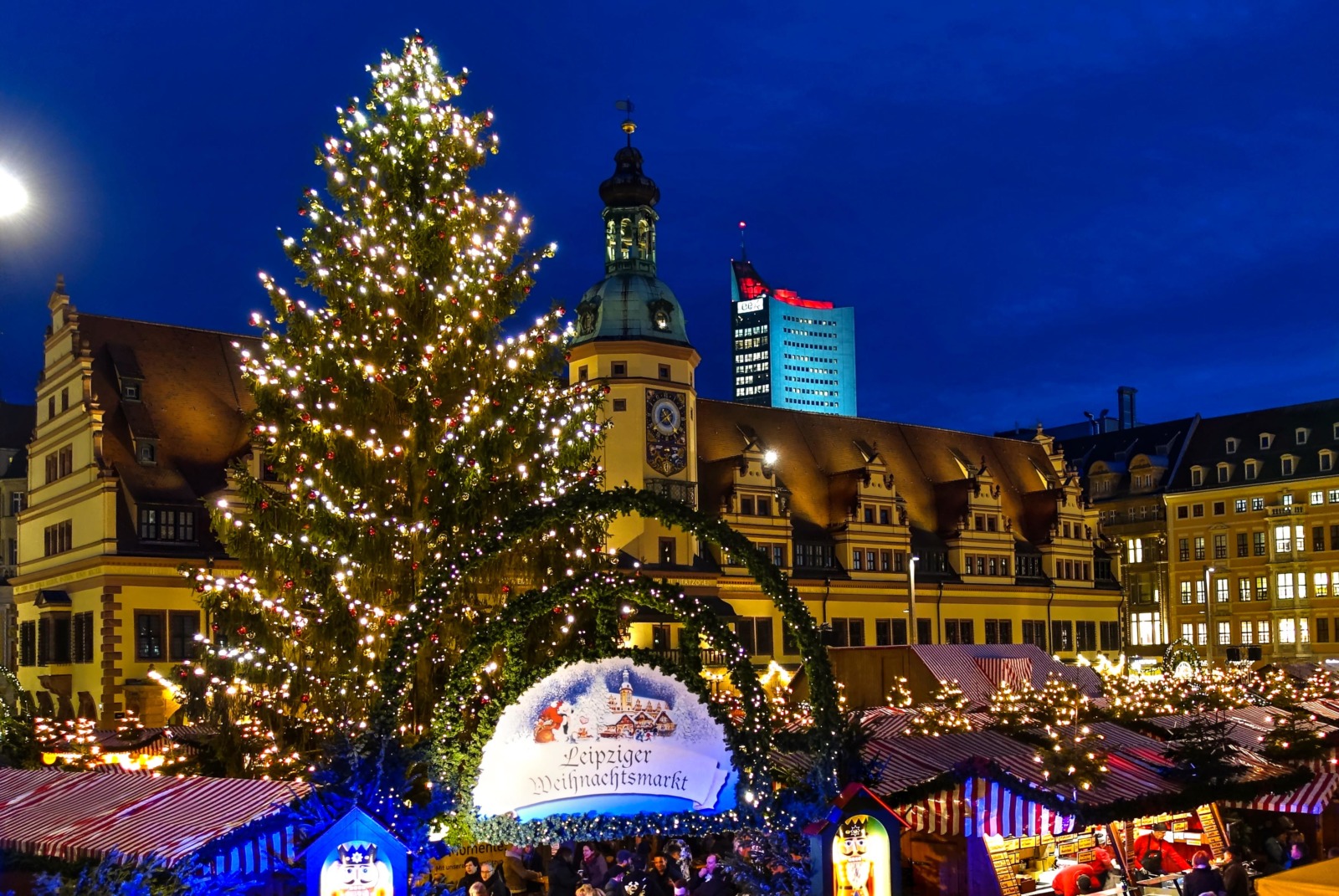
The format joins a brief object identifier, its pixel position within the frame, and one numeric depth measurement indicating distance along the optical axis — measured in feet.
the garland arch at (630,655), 43.14
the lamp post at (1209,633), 219.41
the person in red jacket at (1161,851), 68.49
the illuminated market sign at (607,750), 43.32
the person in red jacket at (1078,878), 63.00
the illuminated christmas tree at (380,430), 63.16
